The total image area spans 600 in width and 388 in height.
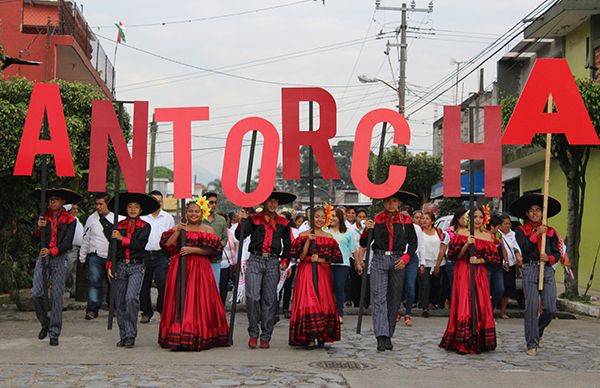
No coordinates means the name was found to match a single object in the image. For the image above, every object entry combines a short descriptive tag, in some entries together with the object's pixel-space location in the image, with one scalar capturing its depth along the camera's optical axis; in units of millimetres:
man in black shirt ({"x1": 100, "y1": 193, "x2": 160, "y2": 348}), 10547
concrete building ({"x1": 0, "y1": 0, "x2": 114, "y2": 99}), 25203
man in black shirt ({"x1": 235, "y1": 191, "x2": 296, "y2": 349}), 10719
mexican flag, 31625
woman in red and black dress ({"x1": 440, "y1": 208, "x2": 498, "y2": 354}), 10500
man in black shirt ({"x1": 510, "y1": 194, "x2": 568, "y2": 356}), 10406
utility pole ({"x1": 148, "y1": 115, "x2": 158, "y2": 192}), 41000
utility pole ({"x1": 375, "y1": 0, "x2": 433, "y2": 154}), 35875
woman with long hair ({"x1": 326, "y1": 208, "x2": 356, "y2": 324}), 13742
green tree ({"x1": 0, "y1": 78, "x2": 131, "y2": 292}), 14734
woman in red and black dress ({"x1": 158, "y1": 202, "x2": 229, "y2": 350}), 10357
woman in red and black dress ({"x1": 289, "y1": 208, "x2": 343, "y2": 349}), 10539
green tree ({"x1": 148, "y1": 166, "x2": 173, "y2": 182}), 124500
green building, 21375
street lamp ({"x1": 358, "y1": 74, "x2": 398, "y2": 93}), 37300
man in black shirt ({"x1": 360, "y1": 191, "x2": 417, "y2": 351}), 10672
